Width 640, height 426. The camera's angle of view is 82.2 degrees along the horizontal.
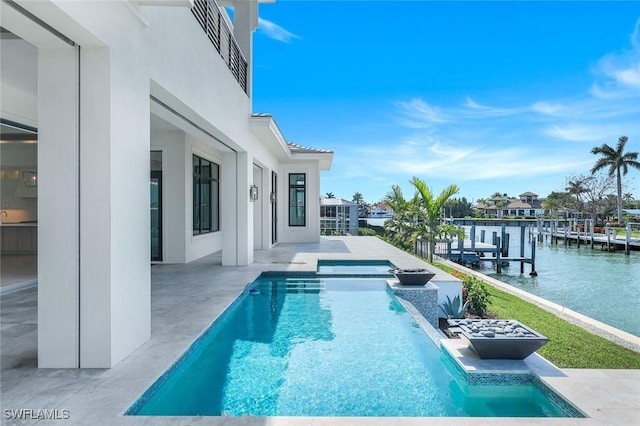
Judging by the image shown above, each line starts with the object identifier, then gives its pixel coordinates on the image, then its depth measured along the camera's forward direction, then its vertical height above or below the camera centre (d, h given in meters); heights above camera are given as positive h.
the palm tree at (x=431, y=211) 12.66 -0.05
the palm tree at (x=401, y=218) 14.69 -0.37
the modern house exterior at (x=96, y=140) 3.22 +0.63
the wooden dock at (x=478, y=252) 18.70 -2.27
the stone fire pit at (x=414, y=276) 7.00 -1.28
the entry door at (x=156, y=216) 10.02 -0.22
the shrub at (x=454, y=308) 6.69 -1.83
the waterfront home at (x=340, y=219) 22.77 -0.65
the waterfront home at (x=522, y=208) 78.44 +0.46
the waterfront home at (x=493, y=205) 79.51 +1.15
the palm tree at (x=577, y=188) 46.09 +2.87
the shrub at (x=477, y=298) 7.12 -1.73
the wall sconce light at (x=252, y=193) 9.71 +0.42
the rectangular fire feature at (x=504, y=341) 3.63 -1.31
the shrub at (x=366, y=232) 23.71 -1.47
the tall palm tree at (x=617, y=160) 40.12 +5.69
